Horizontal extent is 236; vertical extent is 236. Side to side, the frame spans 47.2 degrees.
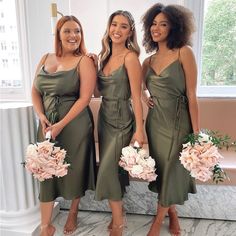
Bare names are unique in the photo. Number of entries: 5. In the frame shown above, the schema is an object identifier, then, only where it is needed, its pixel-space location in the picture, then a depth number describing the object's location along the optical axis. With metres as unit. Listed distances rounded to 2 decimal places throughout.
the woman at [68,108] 1.73
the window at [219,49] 2.72
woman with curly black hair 1.67
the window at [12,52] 2.90
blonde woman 1.69
